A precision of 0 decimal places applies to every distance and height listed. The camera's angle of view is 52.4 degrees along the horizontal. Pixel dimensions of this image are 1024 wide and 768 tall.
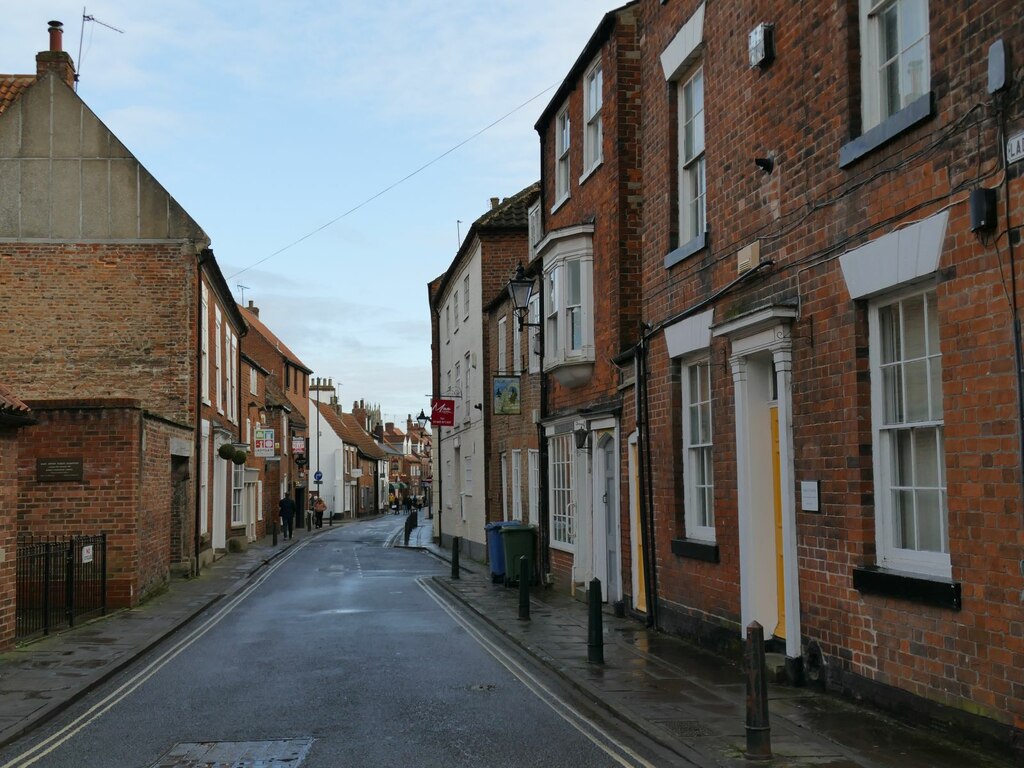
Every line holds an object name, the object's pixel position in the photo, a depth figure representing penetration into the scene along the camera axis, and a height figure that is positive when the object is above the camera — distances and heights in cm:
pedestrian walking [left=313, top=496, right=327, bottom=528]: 5538 -230
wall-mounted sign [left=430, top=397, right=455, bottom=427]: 3073 +164
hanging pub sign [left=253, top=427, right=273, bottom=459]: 3575 +95
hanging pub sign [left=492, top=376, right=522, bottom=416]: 2245 +154
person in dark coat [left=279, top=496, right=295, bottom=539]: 4262 -187
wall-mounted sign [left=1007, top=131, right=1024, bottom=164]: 643 +193
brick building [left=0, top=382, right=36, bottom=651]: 1191 -41
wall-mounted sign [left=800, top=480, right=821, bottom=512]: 904 -29
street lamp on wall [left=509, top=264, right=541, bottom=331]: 1852 +313
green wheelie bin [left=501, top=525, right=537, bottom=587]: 2038 -152
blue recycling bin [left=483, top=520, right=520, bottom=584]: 2091 -169
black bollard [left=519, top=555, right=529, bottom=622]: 1485 -180
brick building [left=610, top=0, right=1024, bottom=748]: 680 +98
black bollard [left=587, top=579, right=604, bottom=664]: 1083 -171
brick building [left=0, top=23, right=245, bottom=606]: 2241 +436
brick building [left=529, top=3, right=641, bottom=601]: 1570 +290
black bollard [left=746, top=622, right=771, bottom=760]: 687 -157
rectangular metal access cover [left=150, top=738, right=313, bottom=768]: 708 -199
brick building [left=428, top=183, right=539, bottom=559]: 2819 +349
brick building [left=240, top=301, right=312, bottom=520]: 4862 +317
